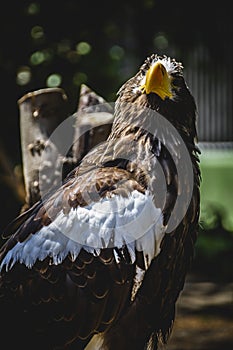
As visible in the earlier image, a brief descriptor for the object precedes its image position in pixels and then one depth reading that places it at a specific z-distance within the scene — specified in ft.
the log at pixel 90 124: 28.66
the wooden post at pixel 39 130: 29.09
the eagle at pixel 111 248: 22.22
